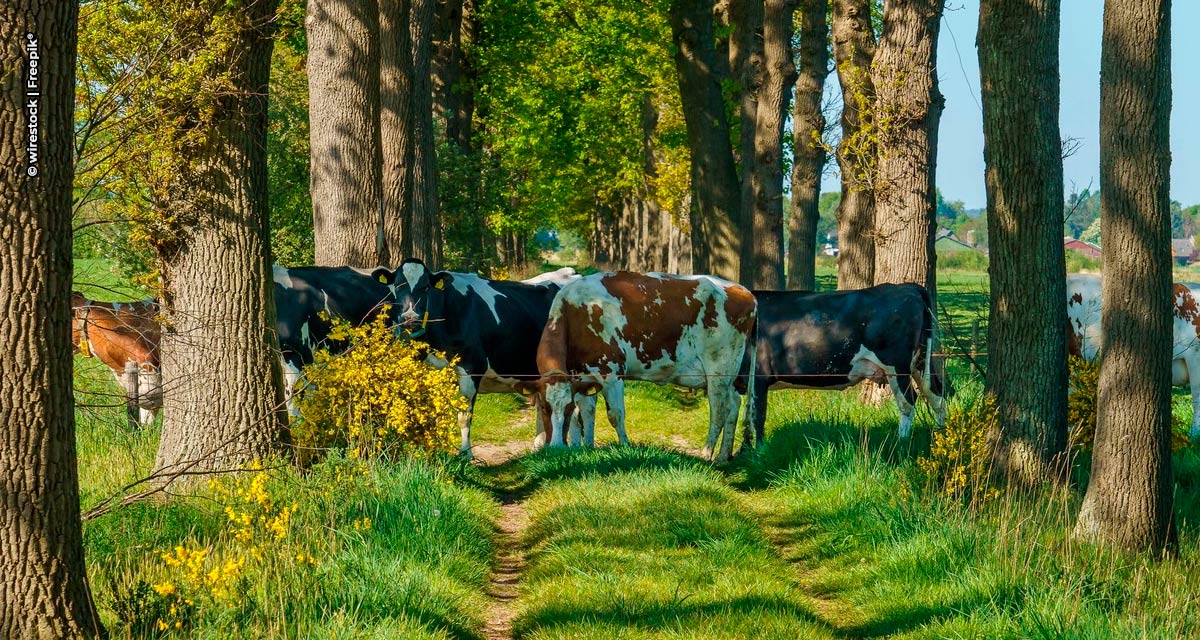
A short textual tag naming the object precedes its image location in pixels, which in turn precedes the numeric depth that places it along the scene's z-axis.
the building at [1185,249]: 179.80
